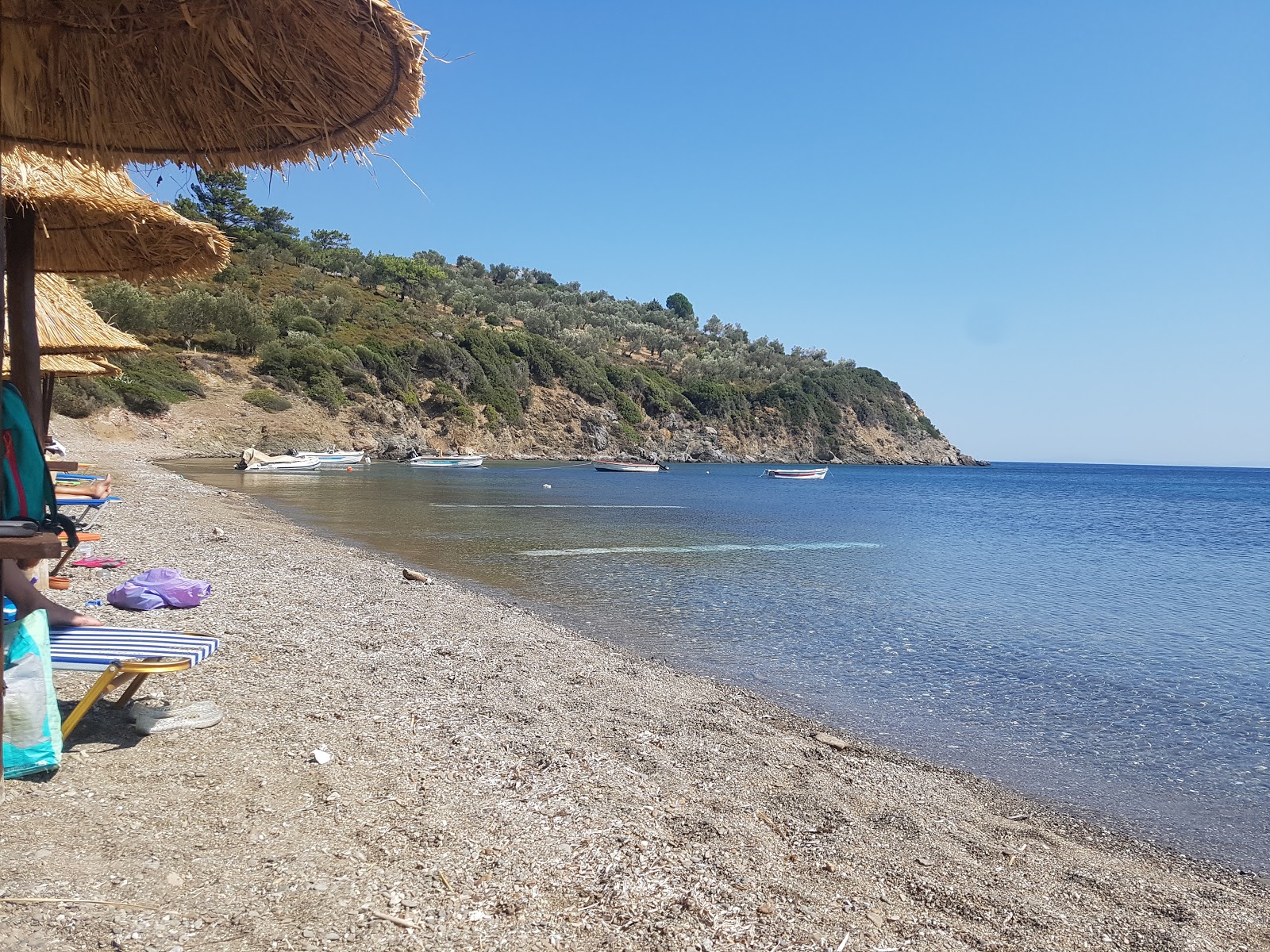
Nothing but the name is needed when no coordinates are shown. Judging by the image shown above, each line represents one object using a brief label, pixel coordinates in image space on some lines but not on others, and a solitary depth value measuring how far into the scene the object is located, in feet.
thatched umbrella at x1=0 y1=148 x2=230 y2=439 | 17.13
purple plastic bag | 22.77
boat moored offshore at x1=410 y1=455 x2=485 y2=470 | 190.39
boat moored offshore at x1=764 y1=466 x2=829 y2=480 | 203.20
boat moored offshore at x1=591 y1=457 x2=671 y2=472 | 212.43
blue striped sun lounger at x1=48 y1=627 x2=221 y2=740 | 13.87
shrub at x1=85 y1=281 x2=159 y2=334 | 162.09
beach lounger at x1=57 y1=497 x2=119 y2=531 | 34.47
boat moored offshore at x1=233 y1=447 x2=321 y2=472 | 132.26
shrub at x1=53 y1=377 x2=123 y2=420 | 134.51
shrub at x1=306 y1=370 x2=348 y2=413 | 194.29
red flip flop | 31.81
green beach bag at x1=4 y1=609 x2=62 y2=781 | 12.51
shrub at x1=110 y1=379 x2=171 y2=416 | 150.30
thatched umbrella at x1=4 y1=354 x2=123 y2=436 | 45.68
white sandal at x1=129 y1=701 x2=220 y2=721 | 15.51
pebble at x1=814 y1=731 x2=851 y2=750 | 20.65
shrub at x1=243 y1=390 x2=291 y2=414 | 178.09
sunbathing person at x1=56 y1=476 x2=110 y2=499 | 19.89
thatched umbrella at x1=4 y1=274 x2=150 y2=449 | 34.60
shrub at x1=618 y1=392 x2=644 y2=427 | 297.94
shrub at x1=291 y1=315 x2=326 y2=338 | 214.28
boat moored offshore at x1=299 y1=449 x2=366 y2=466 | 157.17
